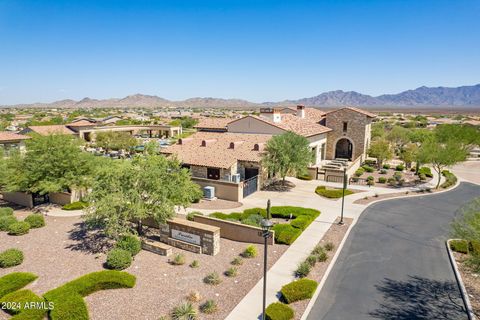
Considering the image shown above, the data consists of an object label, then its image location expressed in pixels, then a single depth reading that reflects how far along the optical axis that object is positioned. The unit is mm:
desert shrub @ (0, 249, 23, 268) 17047
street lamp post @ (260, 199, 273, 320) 11216
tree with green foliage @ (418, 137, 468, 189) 32444
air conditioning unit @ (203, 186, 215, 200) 29731
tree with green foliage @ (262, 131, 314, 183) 31609
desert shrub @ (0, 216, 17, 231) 22500
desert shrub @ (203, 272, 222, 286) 15477
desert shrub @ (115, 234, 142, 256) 18188
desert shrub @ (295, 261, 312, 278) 16047
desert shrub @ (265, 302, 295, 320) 12455
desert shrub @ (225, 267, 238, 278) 16219
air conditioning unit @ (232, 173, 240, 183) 31156
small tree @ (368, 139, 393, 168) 41719
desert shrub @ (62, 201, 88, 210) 27153
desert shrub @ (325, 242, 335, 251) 19016
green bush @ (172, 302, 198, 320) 12752
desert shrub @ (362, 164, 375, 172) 42062
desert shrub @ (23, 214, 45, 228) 22781
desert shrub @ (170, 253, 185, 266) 17328
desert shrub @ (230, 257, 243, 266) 17344
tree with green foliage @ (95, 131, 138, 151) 57412
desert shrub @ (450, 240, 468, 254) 19031
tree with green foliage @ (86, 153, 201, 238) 18266
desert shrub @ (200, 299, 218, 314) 13259
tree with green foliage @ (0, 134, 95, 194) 26500
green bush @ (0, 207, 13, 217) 24617
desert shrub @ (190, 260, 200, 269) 17062
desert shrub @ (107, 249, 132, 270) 16625
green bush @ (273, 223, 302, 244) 19906
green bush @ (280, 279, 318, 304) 13875
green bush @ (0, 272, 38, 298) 14344
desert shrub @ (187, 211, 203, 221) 22031
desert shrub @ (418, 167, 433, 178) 39062
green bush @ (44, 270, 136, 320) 12328
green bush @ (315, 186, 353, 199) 30516
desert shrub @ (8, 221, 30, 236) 21359
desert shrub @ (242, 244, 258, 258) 18266
